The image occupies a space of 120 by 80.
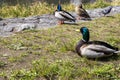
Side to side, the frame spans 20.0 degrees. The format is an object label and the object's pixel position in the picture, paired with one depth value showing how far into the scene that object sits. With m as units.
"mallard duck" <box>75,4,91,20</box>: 12.45
